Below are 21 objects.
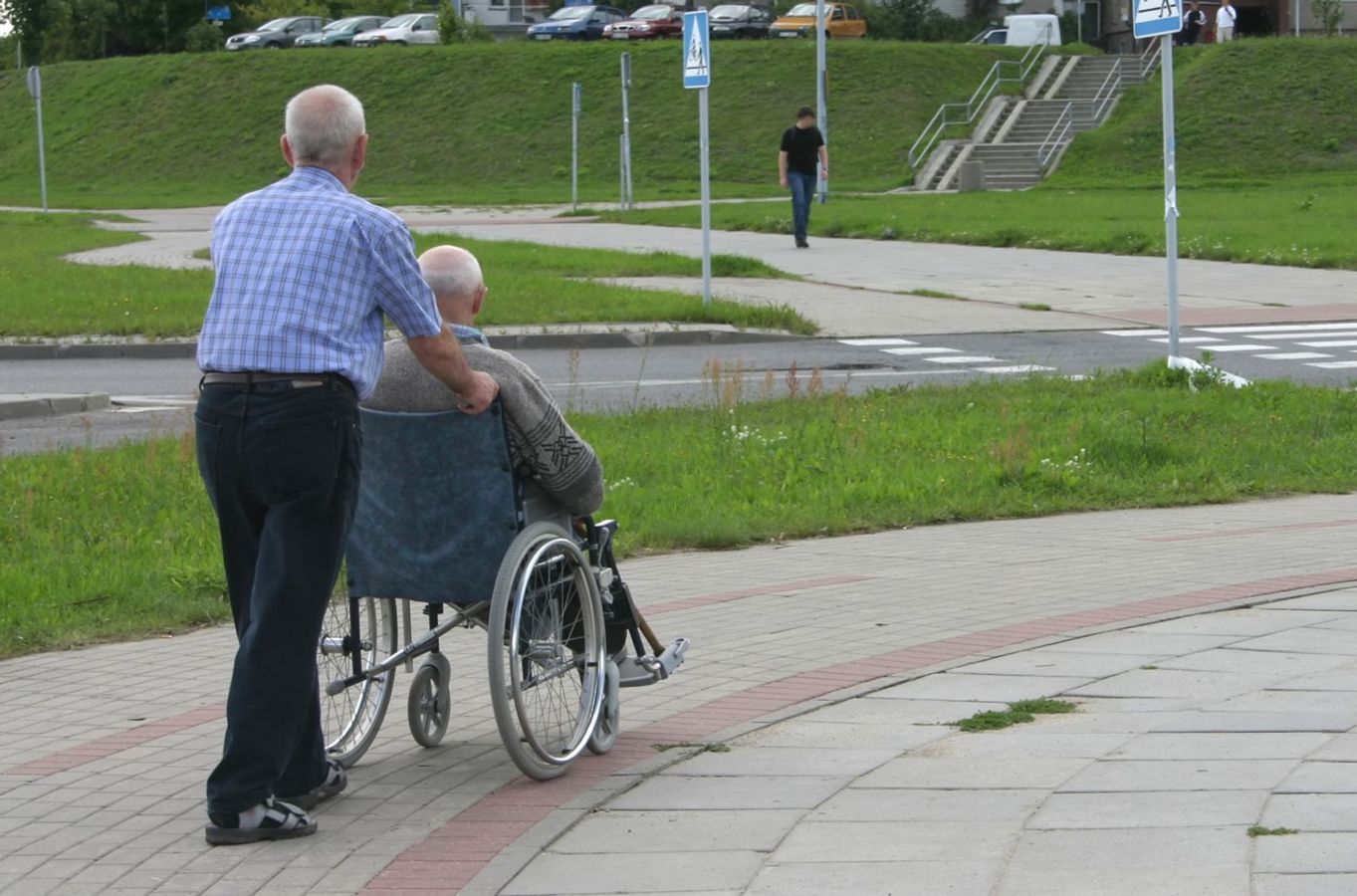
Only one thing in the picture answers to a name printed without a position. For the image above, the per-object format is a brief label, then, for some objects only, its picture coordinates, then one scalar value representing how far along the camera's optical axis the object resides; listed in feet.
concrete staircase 165.99
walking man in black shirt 98.58
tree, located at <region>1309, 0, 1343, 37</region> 212.84
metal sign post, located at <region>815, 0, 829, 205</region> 151.23
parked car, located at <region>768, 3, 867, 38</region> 218.59
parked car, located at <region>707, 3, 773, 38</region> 221.87
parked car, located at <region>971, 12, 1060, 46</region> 212.23
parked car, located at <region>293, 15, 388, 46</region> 234.58
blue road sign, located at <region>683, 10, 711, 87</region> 62.80
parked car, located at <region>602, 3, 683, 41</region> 220.23
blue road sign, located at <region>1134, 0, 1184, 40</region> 44.39
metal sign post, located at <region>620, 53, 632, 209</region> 114.42
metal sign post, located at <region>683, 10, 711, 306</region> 62.69
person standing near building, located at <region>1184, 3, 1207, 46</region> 204.23
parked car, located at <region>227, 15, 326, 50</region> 236.43
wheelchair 17.19
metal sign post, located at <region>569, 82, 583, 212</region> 120.25
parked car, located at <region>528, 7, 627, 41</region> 228.22
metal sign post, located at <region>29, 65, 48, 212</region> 128.69
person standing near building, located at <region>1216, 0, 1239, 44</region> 199.57
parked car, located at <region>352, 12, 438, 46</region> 230.27
